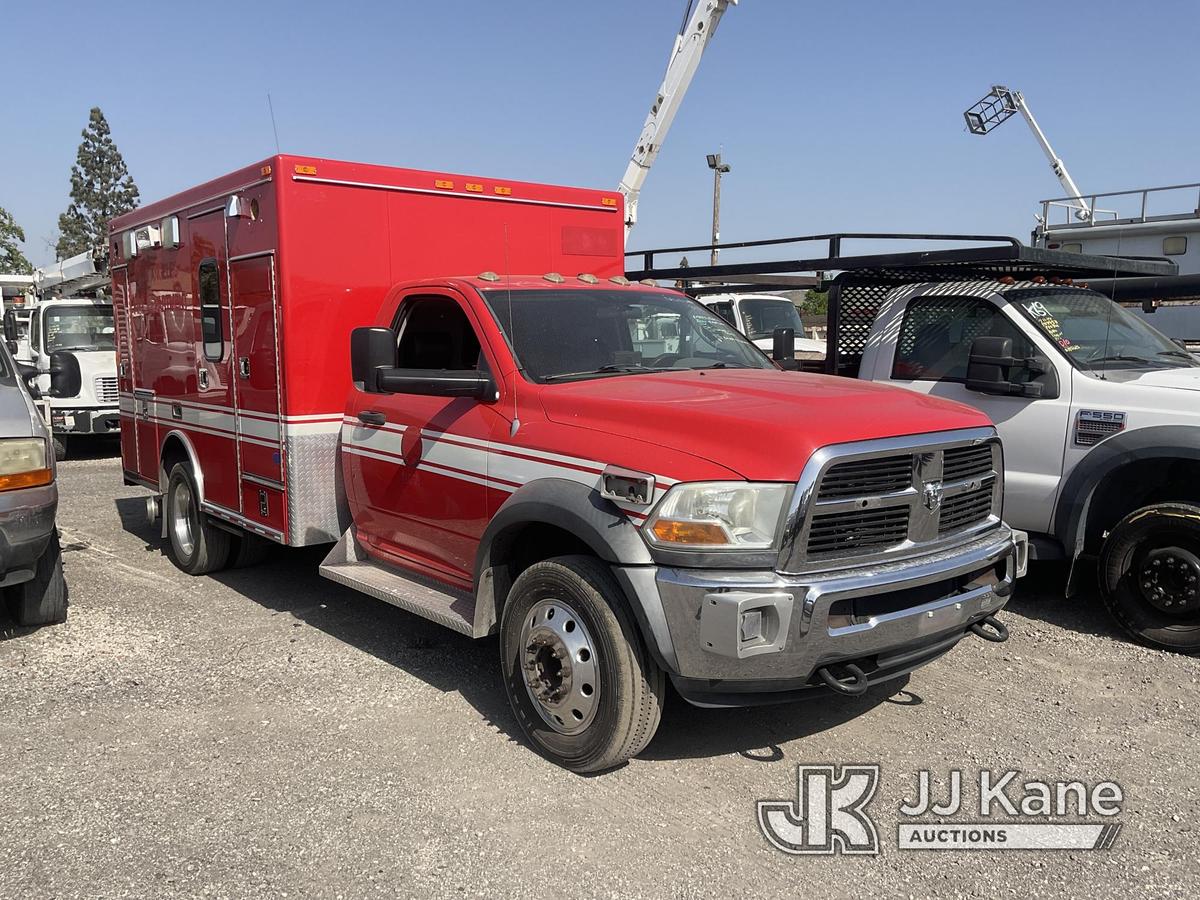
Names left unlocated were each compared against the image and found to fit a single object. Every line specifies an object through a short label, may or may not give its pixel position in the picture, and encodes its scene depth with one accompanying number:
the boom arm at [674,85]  13.76
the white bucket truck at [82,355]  13.39
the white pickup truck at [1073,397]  5.34
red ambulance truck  3.51
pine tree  59.25
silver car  5.20
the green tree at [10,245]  37.84
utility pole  29.66
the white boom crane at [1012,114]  20.97
